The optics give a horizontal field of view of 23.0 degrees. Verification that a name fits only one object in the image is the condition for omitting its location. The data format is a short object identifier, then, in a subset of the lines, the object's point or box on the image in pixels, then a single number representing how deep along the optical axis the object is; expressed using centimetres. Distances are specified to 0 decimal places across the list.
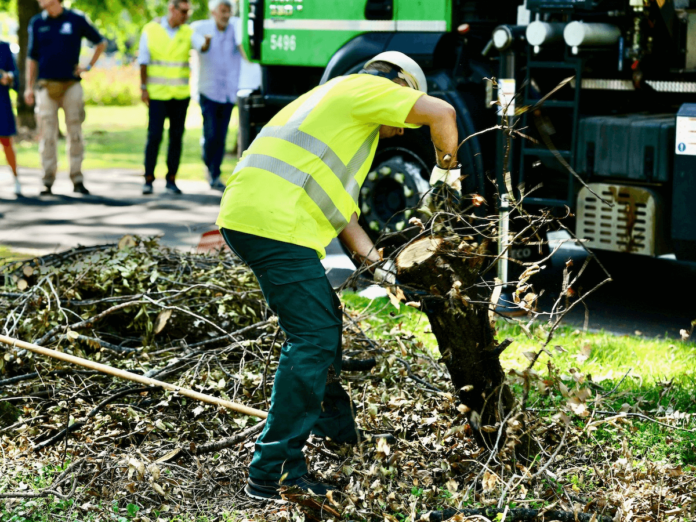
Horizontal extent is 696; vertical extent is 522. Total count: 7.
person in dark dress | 2068
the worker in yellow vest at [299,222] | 646
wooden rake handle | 714
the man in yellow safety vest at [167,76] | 2079
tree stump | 659
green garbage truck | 1098
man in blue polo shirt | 2057
